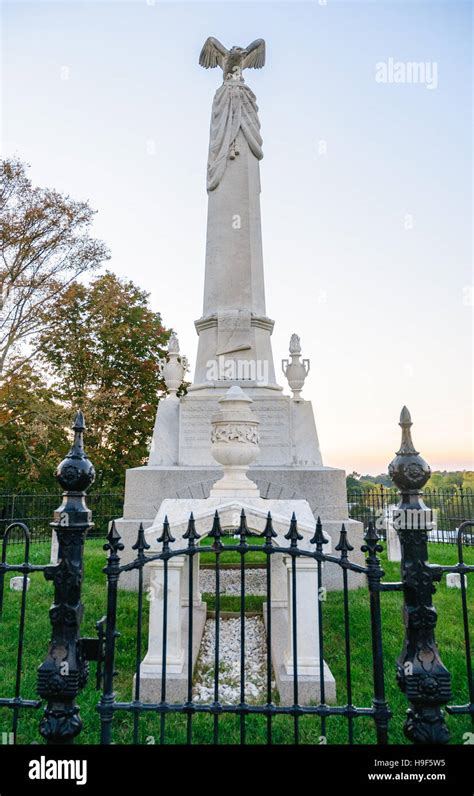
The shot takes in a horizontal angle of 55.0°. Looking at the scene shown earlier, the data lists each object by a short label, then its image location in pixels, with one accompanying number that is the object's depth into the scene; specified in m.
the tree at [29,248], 15.41
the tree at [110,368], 19.31
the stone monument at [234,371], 7.76
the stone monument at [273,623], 3.47
